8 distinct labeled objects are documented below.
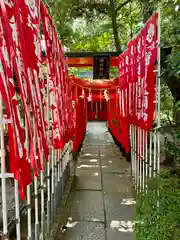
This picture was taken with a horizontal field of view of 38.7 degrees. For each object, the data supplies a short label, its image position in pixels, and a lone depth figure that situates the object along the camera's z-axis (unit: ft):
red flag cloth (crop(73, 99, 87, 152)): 26.68
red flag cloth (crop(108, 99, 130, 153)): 22.00
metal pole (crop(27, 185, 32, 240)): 8.40
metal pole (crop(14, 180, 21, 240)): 7.28
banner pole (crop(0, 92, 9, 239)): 6.46
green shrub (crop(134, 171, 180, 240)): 8.02
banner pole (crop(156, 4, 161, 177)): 10.97
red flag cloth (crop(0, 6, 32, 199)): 5.47
